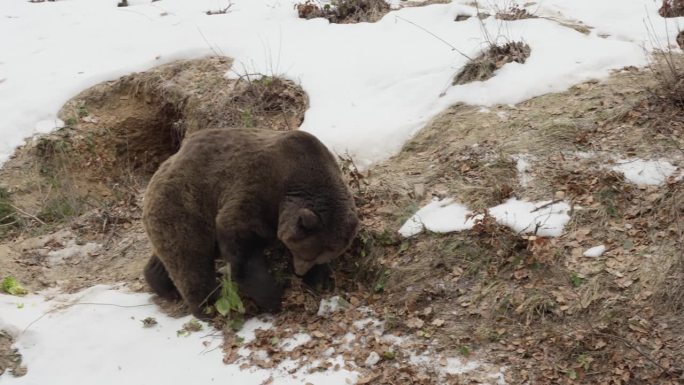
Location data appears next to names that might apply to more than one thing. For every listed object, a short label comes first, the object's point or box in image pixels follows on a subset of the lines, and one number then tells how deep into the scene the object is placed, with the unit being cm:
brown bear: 1169
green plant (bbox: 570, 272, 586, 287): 1077
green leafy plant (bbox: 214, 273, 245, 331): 1187
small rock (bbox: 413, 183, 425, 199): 1359
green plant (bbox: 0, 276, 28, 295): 1363
